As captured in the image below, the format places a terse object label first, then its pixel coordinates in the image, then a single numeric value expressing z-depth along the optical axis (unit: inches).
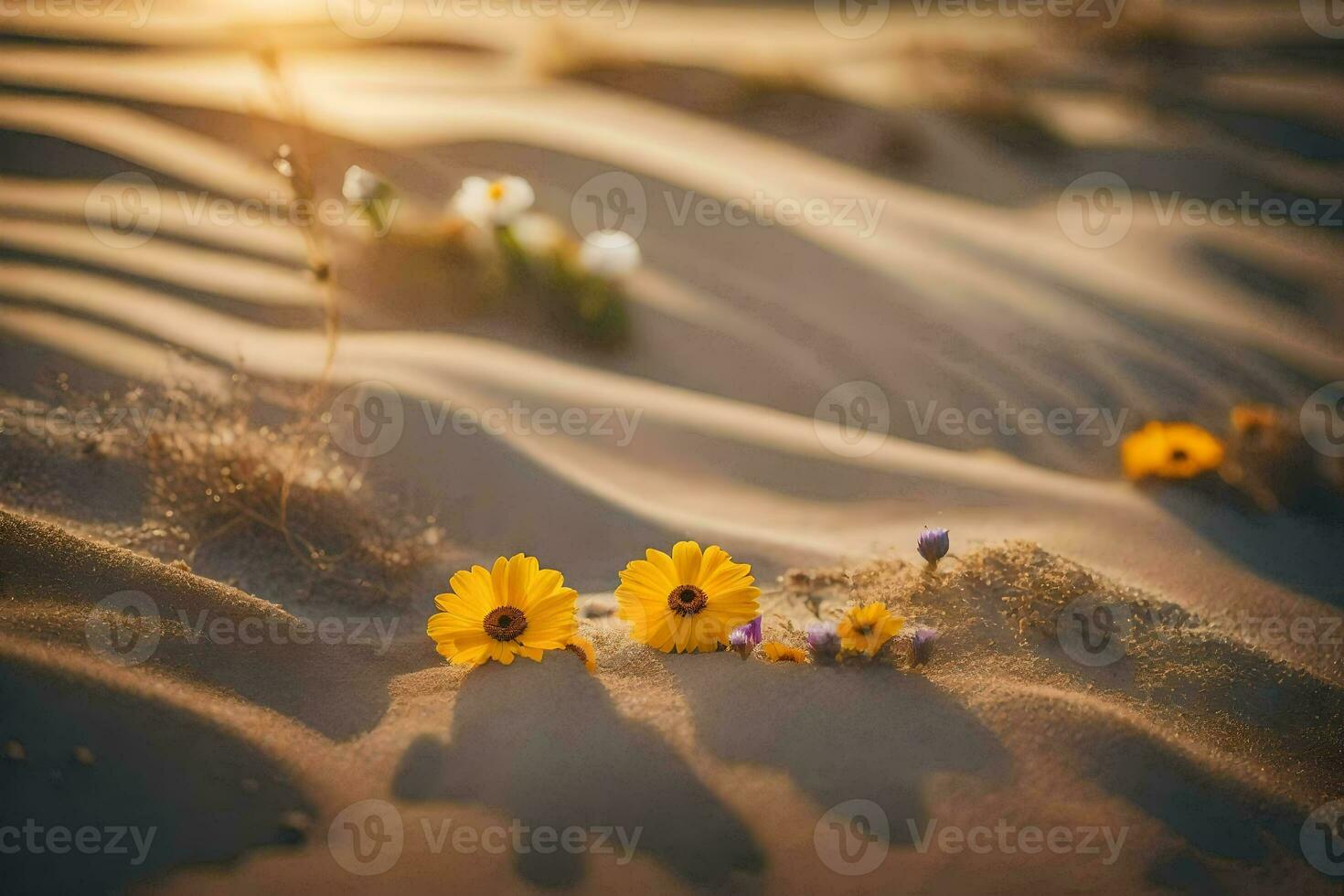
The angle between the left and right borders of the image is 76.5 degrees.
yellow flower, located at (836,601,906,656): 78.6
